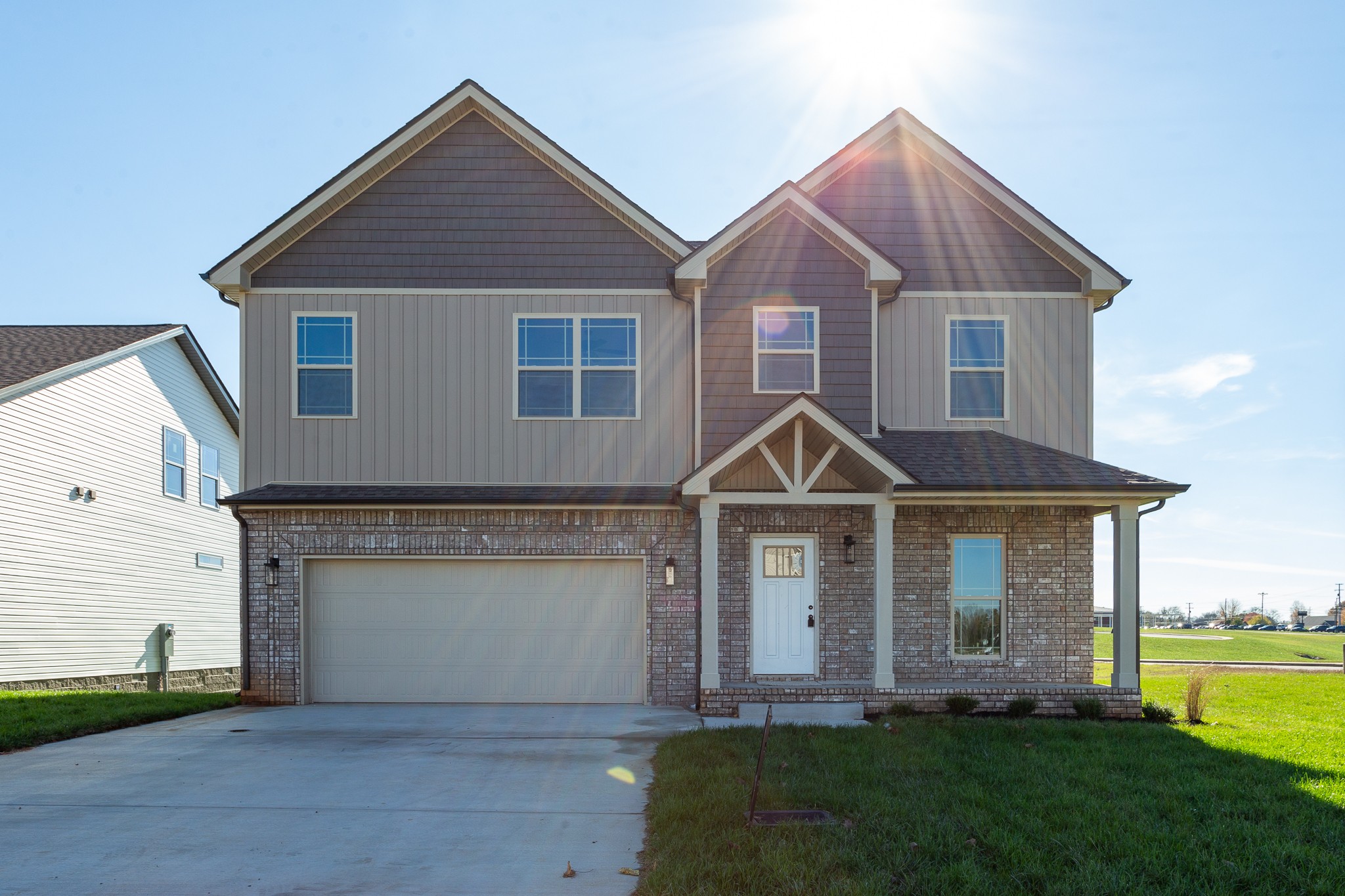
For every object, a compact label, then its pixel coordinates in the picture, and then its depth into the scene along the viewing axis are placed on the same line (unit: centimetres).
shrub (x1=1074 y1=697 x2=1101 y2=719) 1201
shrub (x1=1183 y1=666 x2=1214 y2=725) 1191
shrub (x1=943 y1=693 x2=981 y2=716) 1203
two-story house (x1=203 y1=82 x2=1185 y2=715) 1330
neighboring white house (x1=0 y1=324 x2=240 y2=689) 1549
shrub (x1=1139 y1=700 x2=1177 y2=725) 1202
